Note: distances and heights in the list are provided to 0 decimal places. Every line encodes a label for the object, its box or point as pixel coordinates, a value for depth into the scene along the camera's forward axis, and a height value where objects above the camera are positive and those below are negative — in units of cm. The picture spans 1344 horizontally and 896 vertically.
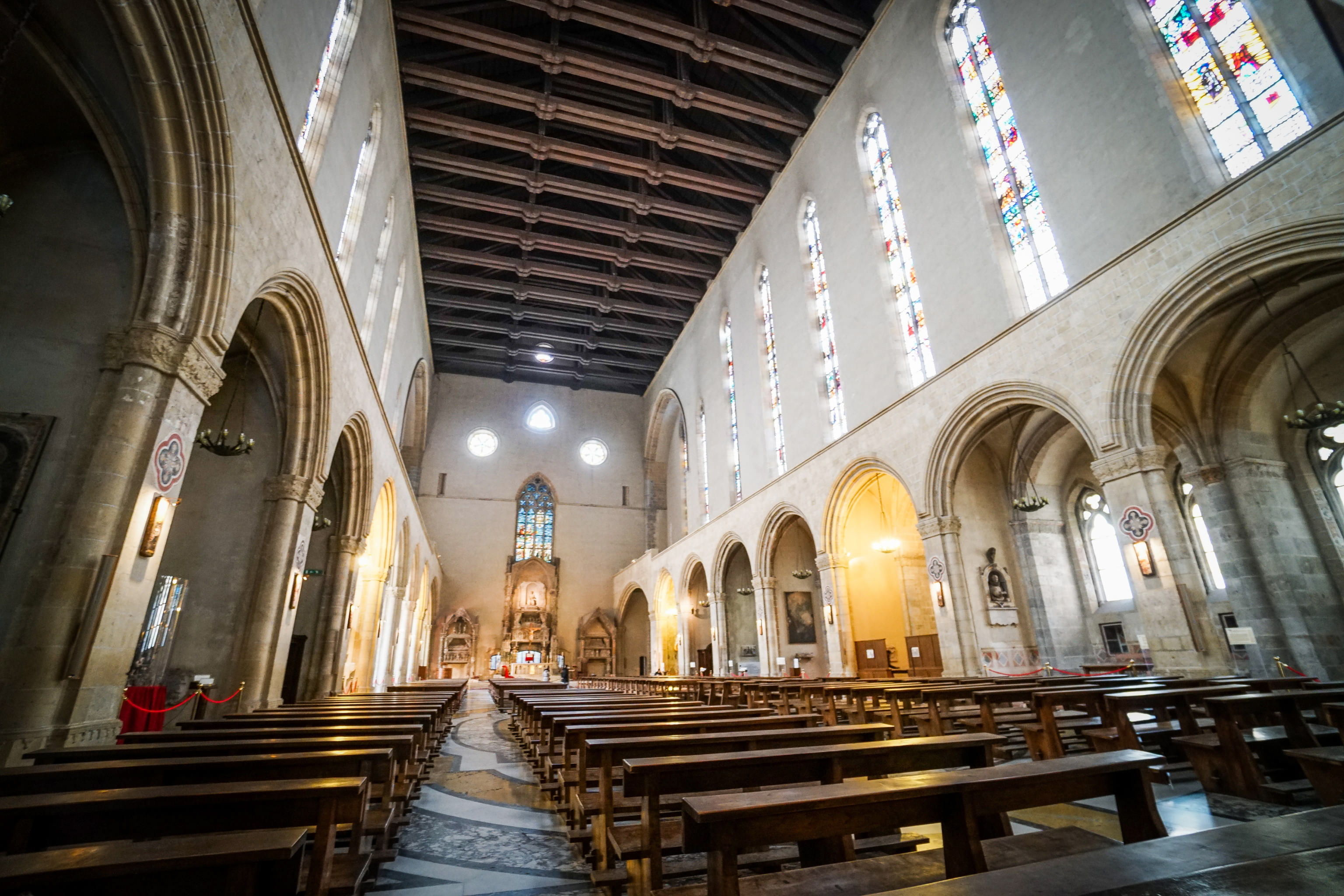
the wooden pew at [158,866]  115 -32
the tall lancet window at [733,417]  1680 +673
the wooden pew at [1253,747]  319 -42
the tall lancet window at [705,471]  1884 +598
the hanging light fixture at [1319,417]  603 +228
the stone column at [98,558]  381 +80
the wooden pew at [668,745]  254 -28
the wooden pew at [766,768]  201 -30
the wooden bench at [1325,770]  240 -42
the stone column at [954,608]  904 +88
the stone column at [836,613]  1159 +108
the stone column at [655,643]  2092 +111
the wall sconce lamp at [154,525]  448 +112
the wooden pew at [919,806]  140 -32
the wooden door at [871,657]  1187 +29
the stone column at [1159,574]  625 +91
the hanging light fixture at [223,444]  597 +222
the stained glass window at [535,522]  2427 +591
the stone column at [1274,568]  794 +122
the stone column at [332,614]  955 +105
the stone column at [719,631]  1630 +112
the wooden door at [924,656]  1091 +28
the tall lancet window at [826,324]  1252 +688
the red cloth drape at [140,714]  589 -22
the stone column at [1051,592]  1034 +125
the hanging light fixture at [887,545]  1262 +246
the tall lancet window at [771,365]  1470 +710
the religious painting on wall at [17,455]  443 +161
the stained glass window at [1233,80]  607 +566
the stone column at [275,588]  691 +106
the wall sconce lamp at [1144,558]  652 +109
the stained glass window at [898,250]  1045 +704
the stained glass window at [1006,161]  834 +691
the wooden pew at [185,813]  162 -34
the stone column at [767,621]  1427 +119
